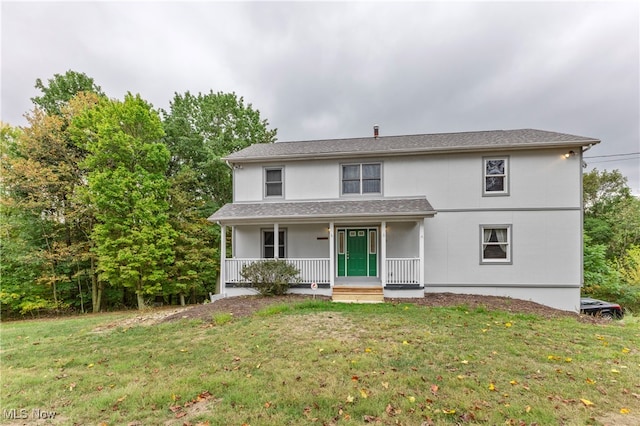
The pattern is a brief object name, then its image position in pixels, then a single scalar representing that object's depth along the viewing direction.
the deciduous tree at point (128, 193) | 11.97
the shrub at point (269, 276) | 9.51
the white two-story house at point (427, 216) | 9.69
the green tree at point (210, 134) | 16.42
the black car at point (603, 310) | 9.80
